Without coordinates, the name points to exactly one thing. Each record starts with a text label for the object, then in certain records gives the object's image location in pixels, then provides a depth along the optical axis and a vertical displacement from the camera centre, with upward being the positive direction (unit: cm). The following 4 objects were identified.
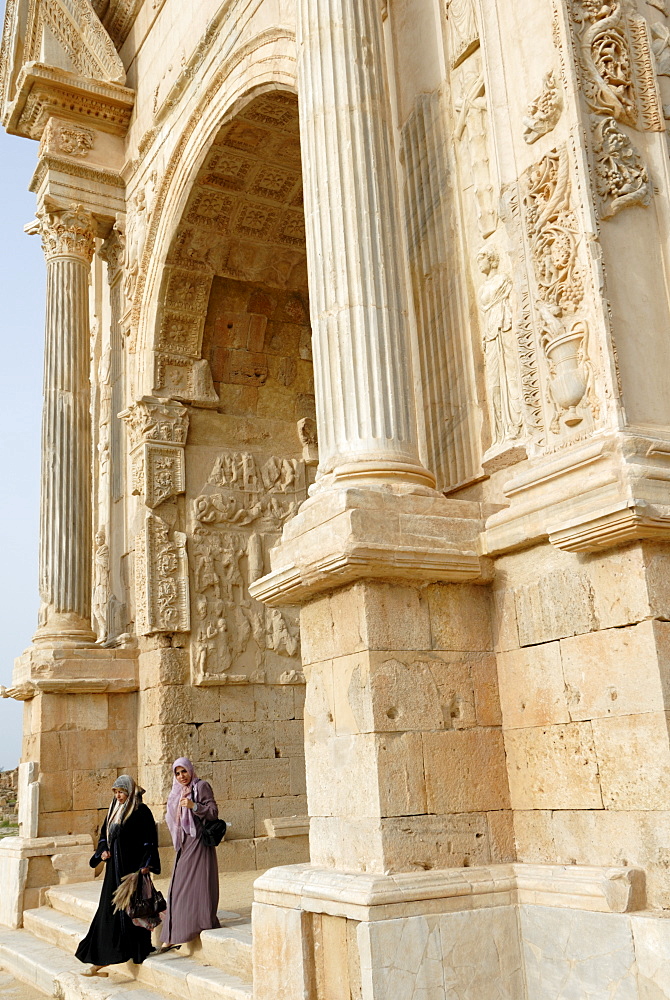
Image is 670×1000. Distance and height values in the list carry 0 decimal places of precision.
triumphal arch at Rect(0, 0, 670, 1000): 408 +103
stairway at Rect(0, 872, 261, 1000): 587 -134
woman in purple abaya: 645 -73
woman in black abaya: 665 -72
